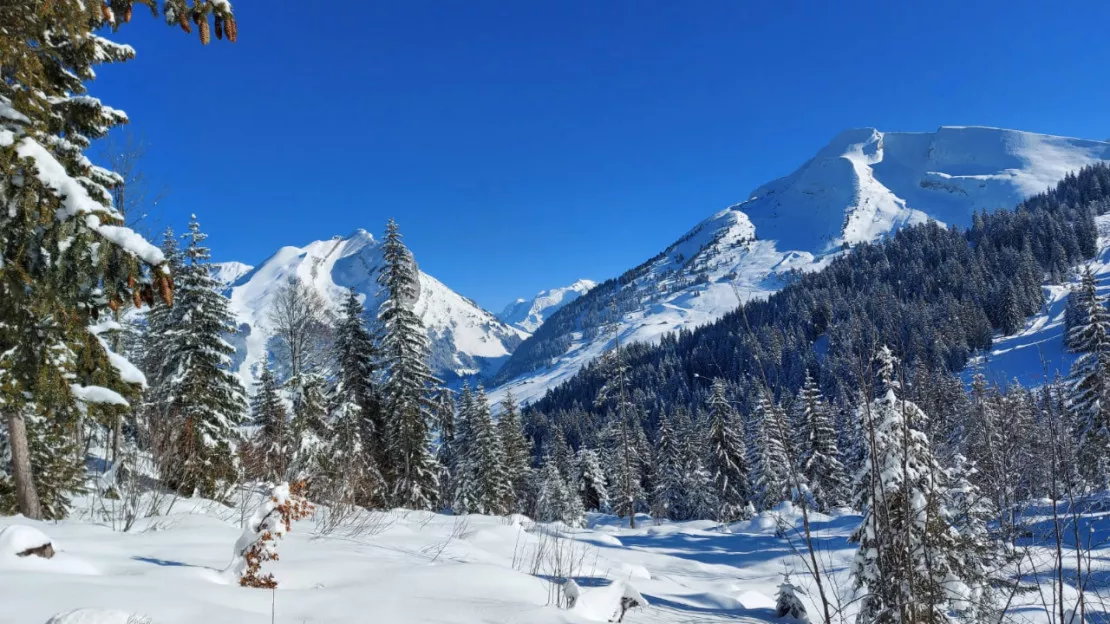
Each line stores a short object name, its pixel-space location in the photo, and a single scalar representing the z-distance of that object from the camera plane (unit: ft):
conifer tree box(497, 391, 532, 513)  118.21
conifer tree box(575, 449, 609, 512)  154.28
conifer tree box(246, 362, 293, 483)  61.82
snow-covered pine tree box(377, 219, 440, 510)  71.05
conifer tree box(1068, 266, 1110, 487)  65.98
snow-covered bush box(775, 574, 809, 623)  20.06
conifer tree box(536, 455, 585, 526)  102.68
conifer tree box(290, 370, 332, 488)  59.00
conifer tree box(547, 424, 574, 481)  177.35
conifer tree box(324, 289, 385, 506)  65.77
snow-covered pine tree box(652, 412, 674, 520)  145.89
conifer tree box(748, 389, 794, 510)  107.04
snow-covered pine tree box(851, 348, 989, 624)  19.29
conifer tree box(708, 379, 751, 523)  117.70
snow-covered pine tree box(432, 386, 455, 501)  79.71
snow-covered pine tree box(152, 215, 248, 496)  52.95
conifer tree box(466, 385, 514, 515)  94.89
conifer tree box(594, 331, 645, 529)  67.31
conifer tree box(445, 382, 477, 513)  96.78
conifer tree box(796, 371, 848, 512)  106.07
